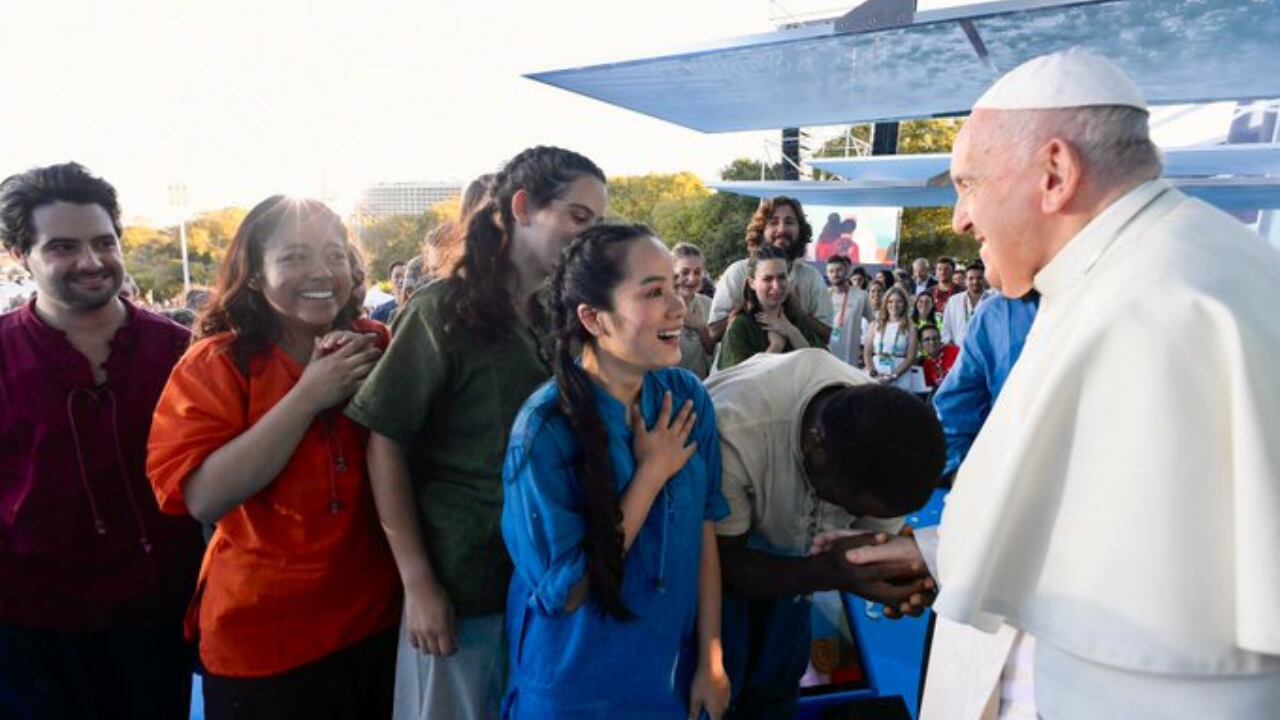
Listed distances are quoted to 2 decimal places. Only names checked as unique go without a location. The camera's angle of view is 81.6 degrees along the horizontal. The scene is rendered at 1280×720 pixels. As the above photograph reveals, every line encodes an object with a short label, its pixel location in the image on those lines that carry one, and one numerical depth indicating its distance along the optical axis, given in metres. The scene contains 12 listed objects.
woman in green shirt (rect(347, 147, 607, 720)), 1.85
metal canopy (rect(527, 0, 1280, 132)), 4.19
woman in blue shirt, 1.66
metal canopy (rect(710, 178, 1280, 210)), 8.59
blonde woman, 8.20
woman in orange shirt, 1.81
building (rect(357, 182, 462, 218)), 93.00
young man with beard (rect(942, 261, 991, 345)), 8.18
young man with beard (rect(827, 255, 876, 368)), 7.69
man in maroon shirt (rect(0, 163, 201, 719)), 2.11
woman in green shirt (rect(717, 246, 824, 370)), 4.13
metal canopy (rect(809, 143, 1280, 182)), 10.73
